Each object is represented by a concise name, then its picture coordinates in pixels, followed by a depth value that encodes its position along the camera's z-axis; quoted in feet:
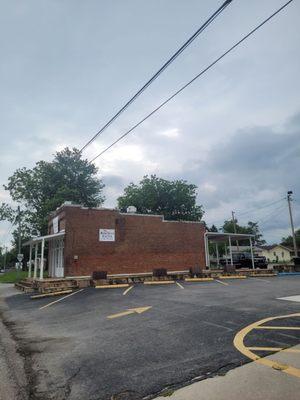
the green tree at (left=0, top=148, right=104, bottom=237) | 172.76
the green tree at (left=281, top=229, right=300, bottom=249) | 370.32
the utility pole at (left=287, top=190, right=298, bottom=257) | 132.14
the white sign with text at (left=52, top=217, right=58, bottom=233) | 101.81
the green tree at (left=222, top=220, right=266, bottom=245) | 315.49
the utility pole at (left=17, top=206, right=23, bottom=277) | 157.09
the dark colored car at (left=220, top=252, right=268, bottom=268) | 125.59
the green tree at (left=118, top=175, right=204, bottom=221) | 206.49
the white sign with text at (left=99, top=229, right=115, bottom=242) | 94.07
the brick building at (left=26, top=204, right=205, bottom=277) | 90.43
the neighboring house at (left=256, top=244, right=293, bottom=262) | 331.77
